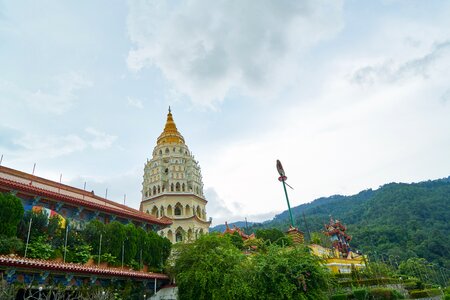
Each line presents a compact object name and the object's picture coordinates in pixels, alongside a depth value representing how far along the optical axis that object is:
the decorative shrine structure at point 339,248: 34.12
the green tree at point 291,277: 19.55
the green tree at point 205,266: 22.84
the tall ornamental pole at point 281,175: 40.42
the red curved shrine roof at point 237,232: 40.27
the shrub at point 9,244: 18.20
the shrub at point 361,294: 23.61
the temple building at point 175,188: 44.91
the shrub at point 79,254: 22.26
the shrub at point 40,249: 20.05
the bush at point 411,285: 29.91
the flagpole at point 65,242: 21.80
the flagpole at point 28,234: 19.53
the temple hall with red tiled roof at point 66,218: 18.31
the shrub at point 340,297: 23.74
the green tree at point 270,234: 41.78
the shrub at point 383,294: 23.53
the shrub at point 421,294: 26.45
